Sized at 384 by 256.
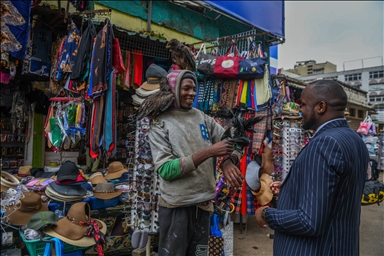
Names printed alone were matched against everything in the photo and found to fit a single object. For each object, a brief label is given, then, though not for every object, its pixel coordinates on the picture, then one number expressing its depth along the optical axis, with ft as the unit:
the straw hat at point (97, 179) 13.01
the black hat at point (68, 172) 10.72
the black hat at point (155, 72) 13.35
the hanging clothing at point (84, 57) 13.61
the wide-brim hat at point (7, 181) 4.28
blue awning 28.63
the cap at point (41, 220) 8.77
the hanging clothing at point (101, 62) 13.01
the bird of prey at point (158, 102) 6.62
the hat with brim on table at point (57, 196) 10.57
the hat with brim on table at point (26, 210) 9.28
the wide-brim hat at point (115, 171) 14.25
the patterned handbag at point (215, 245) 10.09
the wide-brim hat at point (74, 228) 9.01
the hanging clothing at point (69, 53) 14.20
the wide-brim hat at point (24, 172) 13.70
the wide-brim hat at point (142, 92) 13.16
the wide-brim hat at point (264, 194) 15.47
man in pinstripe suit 4.24
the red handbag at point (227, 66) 16.39
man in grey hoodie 5.88
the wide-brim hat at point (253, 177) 8.32
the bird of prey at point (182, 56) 9.16
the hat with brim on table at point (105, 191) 11.66
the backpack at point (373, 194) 15.53
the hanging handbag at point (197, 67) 17.51
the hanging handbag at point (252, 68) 15.90
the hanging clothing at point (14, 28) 5.29
